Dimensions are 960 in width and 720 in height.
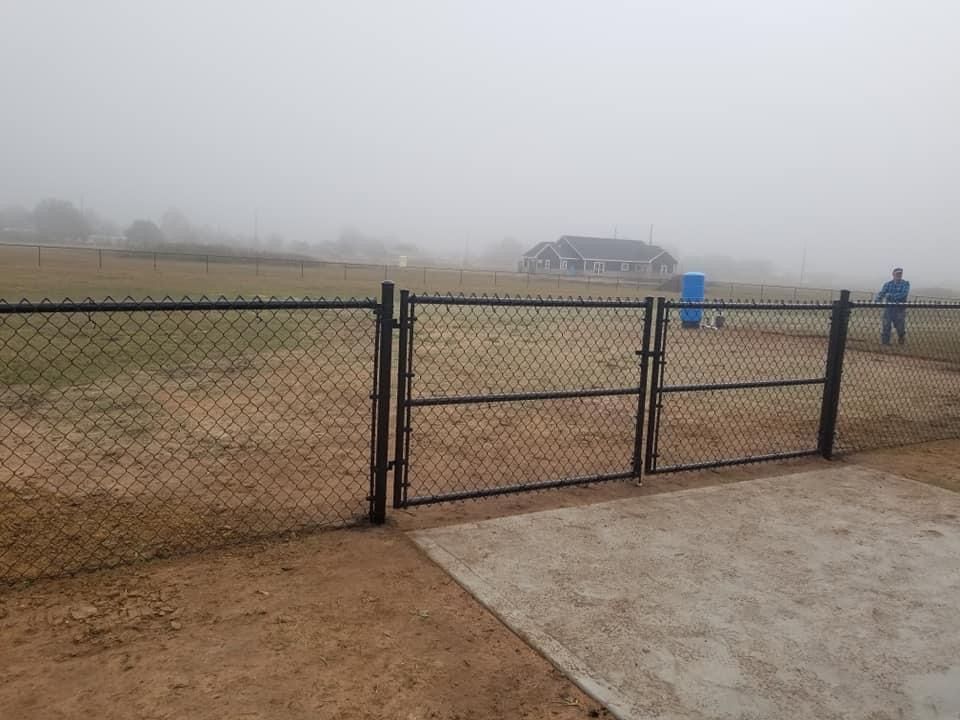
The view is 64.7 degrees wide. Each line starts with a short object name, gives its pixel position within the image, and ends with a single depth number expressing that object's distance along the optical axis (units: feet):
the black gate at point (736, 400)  19.71
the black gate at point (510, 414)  16.65
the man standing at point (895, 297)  54.19
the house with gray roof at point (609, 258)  302.04
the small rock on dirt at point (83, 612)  11.39
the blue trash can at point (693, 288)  72.23
